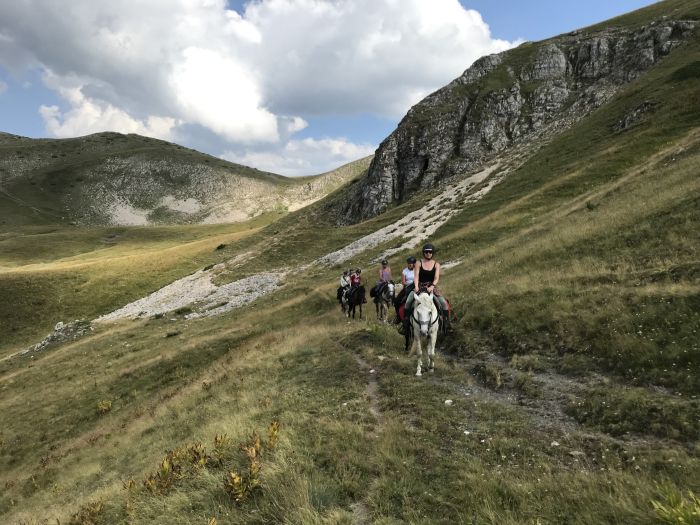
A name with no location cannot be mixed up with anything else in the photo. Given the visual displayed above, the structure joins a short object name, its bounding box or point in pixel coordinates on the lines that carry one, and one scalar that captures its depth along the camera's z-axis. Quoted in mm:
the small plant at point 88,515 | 9562
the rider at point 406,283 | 19078
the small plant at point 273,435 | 9742
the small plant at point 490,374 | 12552
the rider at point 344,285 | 30953
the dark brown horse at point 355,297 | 28859
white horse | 14375
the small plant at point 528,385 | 11375
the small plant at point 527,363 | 12883
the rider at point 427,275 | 15273
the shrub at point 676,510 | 4938
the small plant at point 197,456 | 9688
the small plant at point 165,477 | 9305
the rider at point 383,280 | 25828
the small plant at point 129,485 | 10234
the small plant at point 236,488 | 8047
